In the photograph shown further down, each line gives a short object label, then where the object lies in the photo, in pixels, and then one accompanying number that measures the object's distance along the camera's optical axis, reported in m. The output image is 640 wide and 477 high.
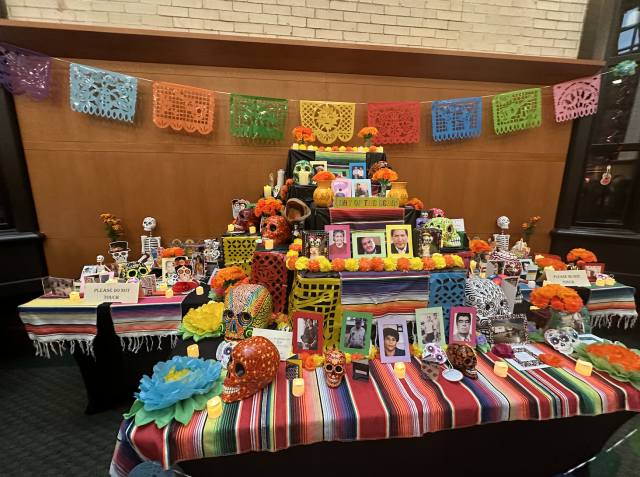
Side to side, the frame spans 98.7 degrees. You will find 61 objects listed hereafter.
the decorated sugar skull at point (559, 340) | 1.91
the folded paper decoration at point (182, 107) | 3.04
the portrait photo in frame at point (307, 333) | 1.82
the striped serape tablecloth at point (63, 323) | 2.25
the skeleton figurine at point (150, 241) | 3.31
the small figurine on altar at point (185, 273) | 2.69
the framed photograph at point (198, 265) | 2.99
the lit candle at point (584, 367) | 1.69
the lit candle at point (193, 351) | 1.76
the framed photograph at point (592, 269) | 3.09
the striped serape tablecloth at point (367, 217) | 2.10
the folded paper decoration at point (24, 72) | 2.76
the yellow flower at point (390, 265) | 1.92
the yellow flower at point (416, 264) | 1.95
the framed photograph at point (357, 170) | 2.93
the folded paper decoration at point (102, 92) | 2.87
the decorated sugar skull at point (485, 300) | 2.05
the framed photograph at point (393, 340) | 1.82
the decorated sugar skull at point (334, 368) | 1.57
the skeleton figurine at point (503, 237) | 3.84
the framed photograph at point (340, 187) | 2.51
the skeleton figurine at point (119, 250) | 3.17
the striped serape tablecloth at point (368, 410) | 1.27
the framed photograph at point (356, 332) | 1.86
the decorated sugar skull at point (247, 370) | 1.43
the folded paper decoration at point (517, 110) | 3.47
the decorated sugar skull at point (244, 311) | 1.93
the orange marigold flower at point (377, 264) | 1.91
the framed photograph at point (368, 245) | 2.05
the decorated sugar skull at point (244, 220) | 2.96
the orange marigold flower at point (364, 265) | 1.89
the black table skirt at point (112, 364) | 2.32
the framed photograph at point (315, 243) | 2.01
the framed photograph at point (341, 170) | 2.98
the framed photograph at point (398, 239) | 2.07
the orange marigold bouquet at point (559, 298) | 1.97
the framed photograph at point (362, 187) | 2.56
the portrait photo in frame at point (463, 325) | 1.93
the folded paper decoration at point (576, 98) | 3.43
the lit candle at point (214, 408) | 1.34
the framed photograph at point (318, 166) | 2.86
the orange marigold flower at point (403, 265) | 1.92
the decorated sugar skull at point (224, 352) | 1.70
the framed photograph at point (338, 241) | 2.04
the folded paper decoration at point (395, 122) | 3.43
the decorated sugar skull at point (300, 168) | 2.77
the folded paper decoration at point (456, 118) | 3.44
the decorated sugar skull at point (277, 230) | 2.46
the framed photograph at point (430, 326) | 1.91
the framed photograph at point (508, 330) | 1.98
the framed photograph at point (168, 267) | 2.87
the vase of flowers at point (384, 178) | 2.39
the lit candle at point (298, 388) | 1.49
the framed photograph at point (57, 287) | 2.46
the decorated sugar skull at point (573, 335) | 1.97
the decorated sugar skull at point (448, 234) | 2.32
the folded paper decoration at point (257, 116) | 3.25
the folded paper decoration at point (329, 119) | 3.35
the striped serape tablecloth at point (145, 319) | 2.28
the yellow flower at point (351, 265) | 1.91
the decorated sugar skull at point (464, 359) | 1.67
